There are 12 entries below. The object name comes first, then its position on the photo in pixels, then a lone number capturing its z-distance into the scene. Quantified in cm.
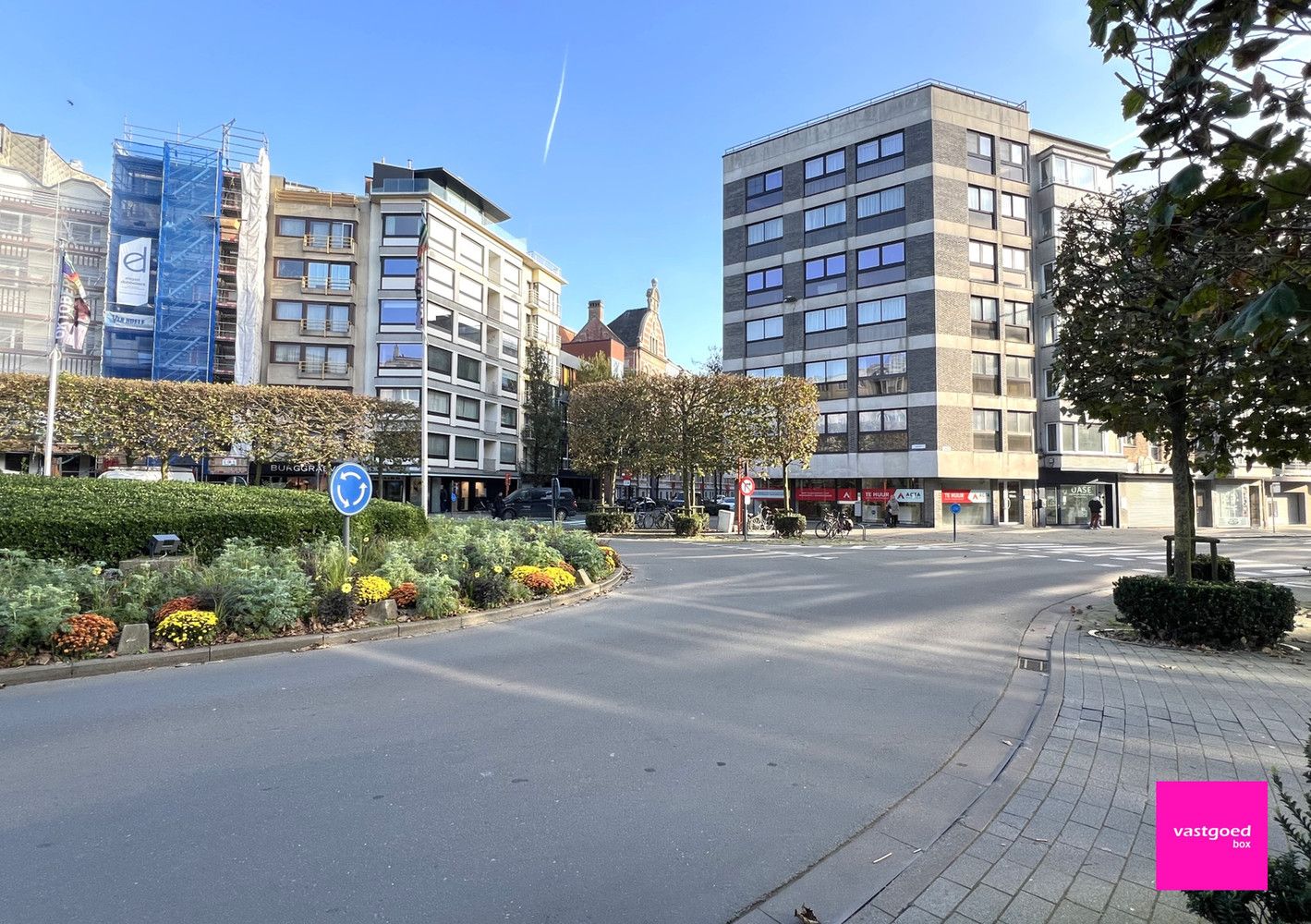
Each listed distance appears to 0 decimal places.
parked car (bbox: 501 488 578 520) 3538
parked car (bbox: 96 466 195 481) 2118
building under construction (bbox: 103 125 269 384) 3838
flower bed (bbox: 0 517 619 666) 632
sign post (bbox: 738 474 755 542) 2370
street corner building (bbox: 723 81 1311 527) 3516
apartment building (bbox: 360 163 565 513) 4356
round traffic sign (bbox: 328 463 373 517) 880
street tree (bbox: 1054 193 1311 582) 663
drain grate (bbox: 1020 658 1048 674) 656
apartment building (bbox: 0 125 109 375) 3741
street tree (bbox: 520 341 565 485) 5303
